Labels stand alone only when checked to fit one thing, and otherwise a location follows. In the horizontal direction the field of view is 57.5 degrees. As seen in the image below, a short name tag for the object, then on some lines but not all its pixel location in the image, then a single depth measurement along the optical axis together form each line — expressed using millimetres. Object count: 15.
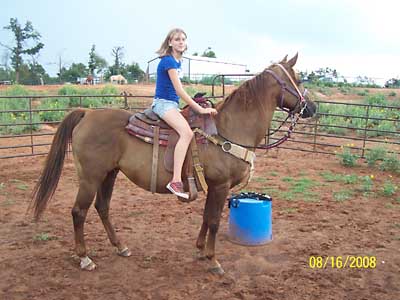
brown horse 3410
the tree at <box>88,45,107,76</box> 46531
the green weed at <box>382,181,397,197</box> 5906
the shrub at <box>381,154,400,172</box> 7498
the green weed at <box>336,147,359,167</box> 7805
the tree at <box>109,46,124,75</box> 49212
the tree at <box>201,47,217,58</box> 66788
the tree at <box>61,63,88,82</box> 43906
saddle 3328
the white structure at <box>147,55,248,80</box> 44781
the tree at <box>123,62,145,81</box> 45469
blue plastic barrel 4137
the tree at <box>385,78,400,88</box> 41481
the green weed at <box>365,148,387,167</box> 7781
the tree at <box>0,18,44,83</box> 38906
